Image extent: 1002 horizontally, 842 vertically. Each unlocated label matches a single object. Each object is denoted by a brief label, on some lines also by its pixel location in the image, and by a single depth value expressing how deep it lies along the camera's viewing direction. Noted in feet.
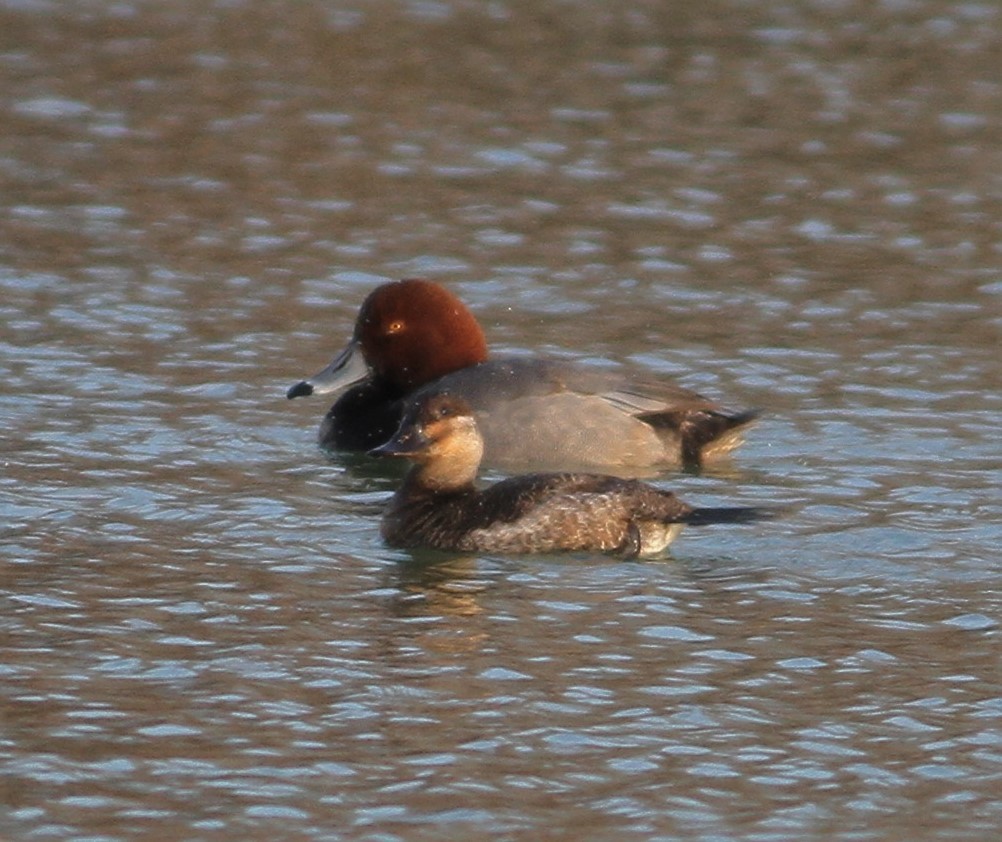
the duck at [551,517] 53.31
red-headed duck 63.72
